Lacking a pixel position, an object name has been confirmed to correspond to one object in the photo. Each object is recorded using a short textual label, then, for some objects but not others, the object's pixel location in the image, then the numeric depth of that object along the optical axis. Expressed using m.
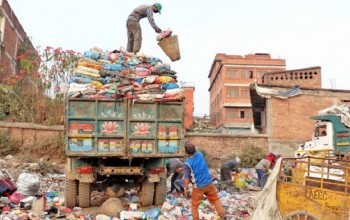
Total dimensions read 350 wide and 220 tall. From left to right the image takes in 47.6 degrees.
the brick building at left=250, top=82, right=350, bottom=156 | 17.47
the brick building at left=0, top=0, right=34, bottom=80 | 20.08
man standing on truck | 8.62
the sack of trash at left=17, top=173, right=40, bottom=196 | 7.67
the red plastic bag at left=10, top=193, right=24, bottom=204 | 7.16
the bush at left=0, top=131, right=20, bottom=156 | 14.51
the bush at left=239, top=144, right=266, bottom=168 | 16.36
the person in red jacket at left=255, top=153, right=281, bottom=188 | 9.77
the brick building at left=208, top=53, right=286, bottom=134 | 40.91
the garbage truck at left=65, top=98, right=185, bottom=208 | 6.39
